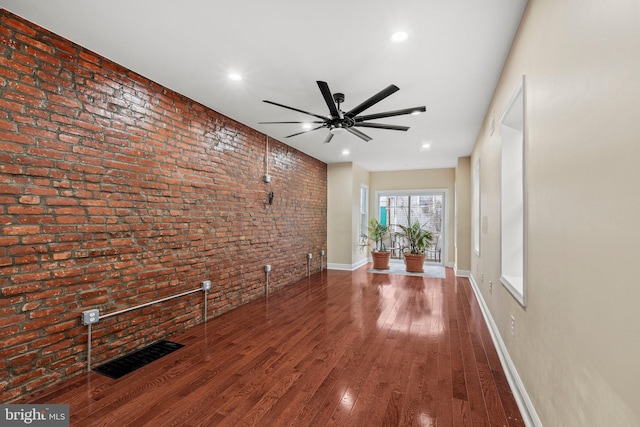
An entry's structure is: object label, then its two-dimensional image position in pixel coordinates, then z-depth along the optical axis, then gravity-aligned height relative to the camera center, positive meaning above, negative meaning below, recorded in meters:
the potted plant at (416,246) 6.98 -0.70
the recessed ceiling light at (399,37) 2.27 +1.40
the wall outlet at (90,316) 2.43 -0.83
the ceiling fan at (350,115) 2.67 +1.05
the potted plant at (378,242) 7.37 -0.68
